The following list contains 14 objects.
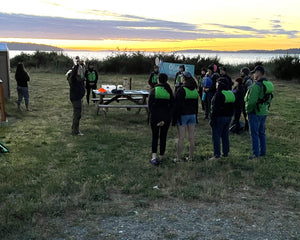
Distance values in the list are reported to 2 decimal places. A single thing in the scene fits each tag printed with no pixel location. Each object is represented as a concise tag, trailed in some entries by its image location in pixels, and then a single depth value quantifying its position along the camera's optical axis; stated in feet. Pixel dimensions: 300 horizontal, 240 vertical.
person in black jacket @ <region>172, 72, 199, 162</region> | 20.33
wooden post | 28.94
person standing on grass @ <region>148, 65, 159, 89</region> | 40.32
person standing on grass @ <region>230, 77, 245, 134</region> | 28.58
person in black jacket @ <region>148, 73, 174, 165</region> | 20.03
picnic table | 35.50
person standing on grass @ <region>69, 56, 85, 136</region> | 26.76
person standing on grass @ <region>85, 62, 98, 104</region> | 42.67
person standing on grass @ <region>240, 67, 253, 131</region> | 29.76
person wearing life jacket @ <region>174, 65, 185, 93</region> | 36.45
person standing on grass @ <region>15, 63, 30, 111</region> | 36.73
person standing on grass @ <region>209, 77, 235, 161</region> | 20.94
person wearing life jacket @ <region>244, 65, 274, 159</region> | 21.35
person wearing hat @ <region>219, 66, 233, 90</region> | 30.96
